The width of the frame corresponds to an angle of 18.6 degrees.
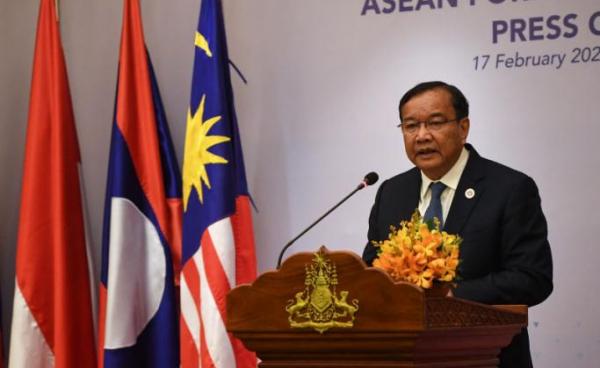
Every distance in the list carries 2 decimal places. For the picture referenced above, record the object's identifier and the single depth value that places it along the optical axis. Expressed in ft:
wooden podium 13.19
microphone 18.17
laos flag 28.30
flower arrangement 14.18
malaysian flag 27.13
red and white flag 29.03
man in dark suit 17.89
